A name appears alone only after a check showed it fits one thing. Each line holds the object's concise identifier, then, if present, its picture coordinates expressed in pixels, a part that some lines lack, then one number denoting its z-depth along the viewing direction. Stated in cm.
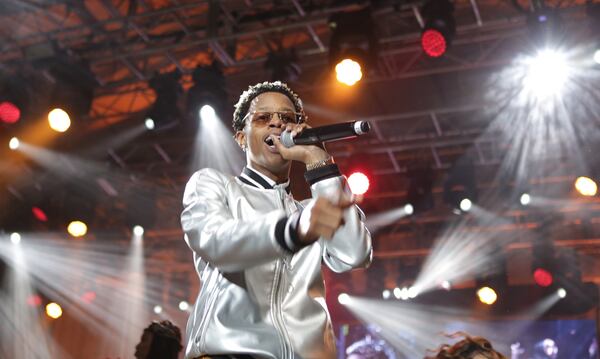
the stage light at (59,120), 786
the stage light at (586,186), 870
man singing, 182
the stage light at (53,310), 1214
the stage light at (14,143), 910
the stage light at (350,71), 693
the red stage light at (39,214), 1088
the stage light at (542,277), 1019
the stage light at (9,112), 816
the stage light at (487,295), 1064
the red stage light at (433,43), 666
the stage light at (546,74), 720
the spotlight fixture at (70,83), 798
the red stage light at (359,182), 927
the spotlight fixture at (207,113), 783
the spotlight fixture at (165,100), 820
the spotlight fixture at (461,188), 948
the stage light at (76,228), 1058
